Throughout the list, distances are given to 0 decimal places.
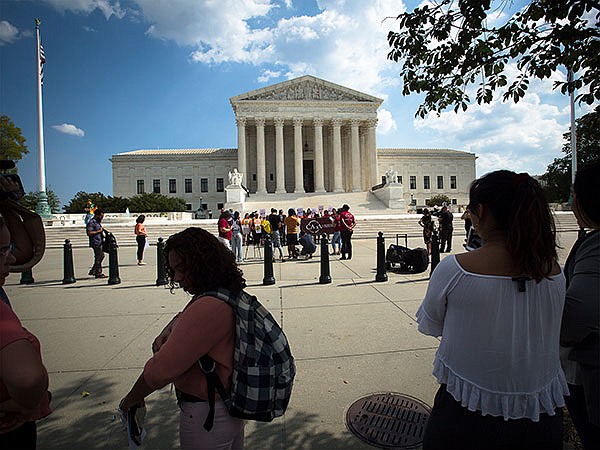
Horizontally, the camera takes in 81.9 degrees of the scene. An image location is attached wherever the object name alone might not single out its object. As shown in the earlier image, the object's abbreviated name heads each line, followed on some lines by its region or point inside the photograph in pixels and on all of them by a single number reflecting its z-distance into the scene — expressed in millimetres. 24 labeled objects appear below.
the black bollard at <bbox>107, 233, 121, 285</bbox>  8922
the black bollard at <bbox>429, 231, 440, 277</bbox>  8589
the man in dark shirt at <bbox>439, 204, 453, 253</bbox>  12690
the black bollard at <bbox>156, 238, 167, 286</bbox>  8656
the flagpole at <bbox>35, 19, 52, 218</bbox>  24891
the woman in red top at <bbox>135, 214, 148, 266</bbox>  11898
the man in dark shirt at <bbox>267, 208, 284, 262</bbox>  13820
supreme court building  51688
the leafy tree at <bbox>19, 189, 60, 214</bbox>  55338
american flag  24205
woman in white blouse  1466
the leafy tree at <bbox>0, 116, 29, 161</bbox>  34031
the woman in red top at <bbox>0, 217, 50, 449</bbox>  1326
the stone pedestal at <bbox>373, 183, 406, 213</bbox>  42219
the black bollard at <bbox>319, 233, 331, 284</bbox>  8367
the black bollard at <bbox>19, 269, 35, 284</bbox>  9148
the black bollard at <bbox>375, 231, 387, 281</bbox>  8438
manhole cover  2781
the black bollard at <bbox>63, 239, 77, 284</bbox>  9117
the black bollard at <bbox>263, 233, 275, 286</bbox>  8297
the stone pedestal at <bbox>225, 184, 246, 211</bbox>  39728
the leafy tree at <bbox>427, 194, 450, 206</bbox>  54044
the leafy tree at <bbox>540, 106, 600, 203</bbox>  43906
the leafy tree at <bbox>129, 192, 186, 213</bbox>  44866
